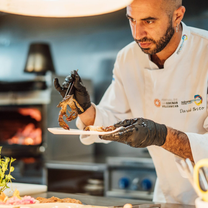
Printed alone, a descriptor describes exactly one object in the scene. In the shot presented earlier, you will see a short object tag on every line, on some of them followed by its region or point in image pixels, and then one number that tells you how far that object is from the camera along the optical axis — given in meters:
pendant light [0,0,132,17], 1.08
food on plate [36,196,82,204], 1.17
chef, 1.46
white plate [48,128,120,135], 1.16
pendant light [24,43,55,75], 3.65
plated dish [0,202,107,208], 1.08
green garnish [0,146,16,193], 1.15
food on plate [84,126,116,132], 1.24
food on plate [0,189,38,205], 1.09
